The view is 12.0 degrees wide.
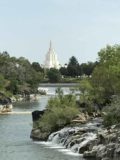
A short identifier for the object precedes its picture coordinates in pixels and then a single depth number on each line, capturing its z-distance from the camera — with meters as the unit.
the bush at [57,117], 51.59
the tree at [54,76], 195.62
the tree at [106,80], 69.56
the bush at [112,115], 47.22
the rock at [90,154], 40.58
